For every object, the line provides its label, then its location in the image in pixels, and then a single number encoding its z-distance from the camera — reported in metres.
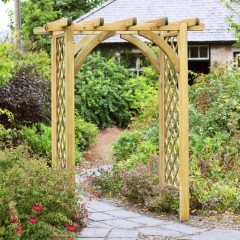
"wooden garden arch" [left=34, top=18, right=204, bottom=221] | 9.66
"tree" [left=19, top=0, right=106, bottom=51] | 31.11
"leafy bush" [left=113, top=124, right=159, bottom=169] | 13.87
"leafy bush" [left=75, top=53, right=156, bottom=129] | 22.51
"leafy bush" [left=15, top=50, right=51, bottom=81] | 18.22
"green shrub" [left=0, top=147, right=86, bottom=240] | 8.11
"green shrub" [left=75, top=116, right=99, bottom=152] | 18.81
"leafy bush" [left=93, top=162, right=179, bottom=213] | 10.46
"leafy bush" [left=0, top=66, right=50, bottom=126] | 16.05
